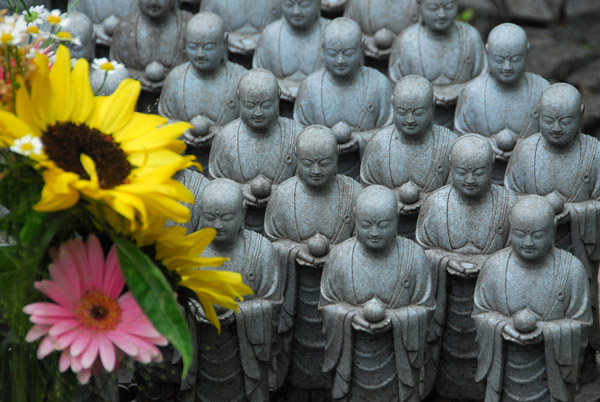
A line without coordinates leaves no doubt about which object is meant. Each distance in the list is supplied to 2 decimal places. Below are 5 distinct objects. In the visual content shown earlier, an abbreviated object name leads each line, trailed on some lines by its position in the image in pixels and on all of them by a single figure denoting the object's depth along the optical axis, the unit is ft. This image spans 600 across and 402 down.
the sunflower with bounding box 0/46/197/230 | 16.85
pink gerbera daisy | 16.93
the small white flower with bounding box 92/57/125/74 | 18.77
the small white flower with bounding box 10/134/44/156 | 16.60
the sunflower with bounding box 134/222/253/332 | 18.49
